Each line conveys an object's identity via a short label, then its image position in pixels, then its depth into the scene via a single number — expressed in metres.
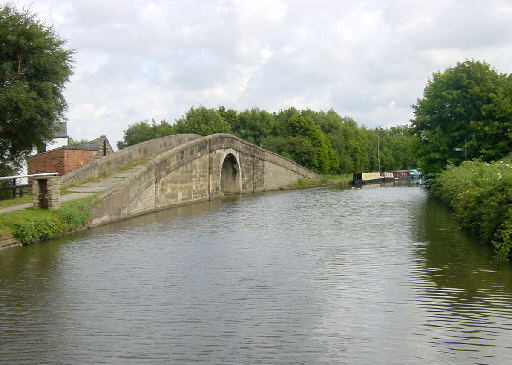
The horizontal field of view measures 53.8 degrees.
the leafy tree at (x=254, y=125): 57.38
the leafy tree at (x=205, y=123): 51.31
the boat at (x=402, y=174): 61.90
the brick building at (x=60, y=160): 24.78
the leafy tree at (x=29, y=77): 17.20
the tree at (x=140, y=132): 66.44
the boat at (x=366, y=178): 50.69
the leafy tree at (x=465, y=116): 26.23
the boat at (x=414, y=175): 64.12
